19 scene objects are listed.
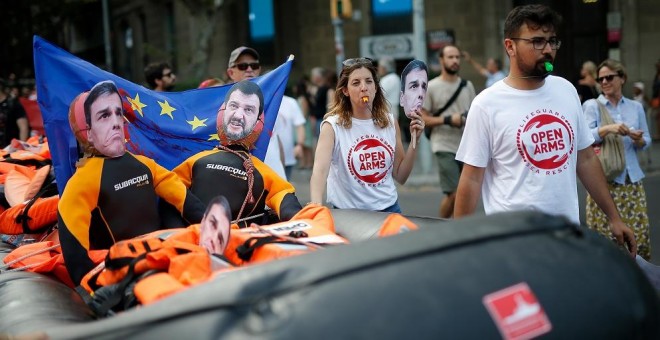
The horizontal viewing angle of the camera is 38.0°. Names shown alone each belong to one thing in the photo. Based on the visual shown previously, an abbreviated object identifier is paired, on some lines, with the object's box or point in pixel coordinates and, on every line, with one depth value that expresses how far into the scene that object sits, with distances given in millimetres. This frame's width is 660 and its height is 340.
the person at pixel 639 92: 18969
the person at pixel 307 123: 17797
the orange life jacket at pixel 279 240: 3527
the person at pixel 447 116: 8719
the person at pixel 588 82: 10641
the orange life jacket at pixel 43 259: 4527
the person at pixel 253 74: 7332
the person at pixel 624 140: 7074
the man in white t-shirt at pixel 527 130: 4449
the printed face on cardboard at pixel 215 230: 3465
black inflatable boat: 2271
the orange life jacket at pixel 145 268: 3209
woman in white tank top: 5742
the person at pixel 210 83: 7807
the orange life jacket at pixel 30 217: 5465
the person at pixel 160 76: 8461
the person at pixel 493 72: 18641
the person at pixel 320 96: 18078
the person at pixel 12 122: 11930
